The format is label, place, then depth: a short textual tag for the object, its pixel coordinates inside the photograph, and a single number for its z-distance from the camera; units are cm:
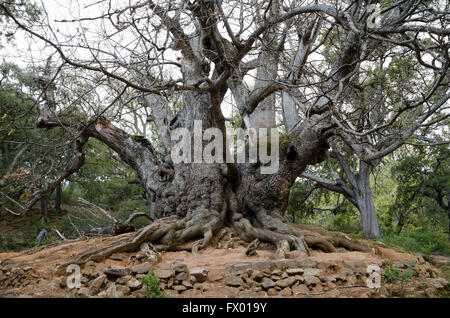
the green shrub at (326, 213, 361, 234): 1224
